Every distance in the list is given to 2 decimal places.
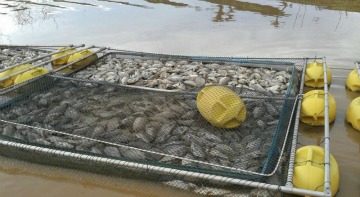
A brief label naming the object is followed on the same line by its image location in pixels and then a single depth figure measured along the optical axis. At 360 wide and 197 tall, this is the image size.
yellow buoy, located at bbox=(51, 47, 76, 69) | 9.28
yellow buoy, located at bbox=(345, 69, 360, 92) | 7.27
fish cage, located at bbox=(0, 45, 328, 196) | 4.41
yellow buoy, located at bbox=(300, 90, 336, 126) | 5.76
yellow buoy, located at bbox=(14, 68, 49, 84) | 7.64
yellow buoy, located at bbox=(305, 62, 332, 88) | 7.30
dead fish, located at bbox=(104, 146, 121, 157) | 4.91
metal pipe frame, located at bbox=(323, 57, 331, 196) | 3.50
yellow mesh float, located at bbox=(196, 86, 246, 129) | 5.25
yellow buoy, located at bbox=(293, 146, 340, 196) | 4.01
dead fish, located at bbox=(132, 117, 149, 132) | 5.47
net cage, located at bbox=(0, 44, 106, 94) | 7.68
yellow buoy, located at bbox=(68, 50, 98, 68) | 8.95
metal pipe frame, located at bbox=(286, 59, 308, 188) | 3.82
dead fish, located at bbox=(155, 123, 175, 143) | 5.25
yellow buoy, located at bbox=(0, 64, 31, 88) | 7.96
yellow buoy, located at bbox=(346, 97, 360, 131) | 5.85
